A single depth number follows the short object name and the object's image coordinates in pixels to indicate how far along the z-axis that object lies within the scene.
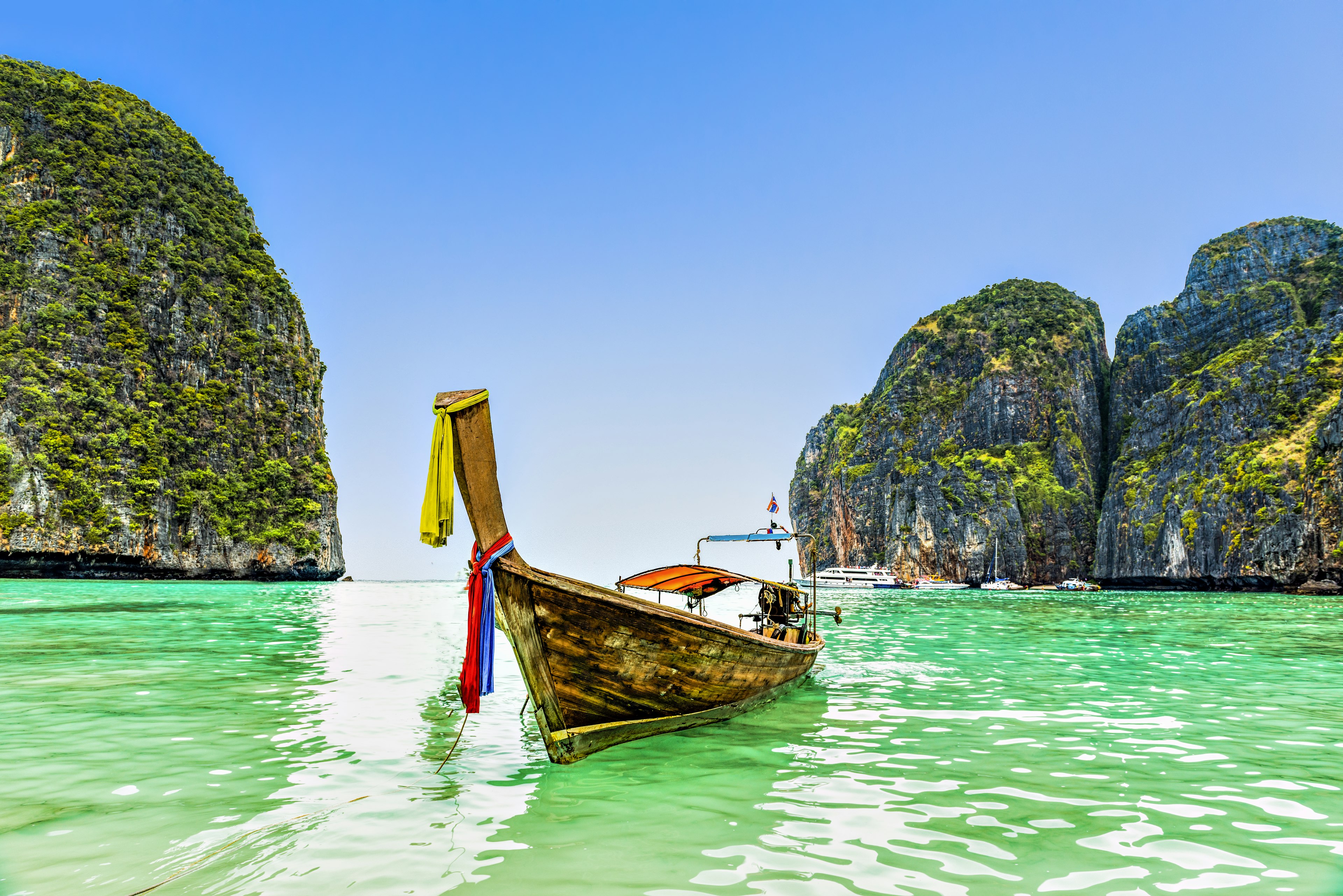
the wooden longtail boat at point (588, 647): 6.88
